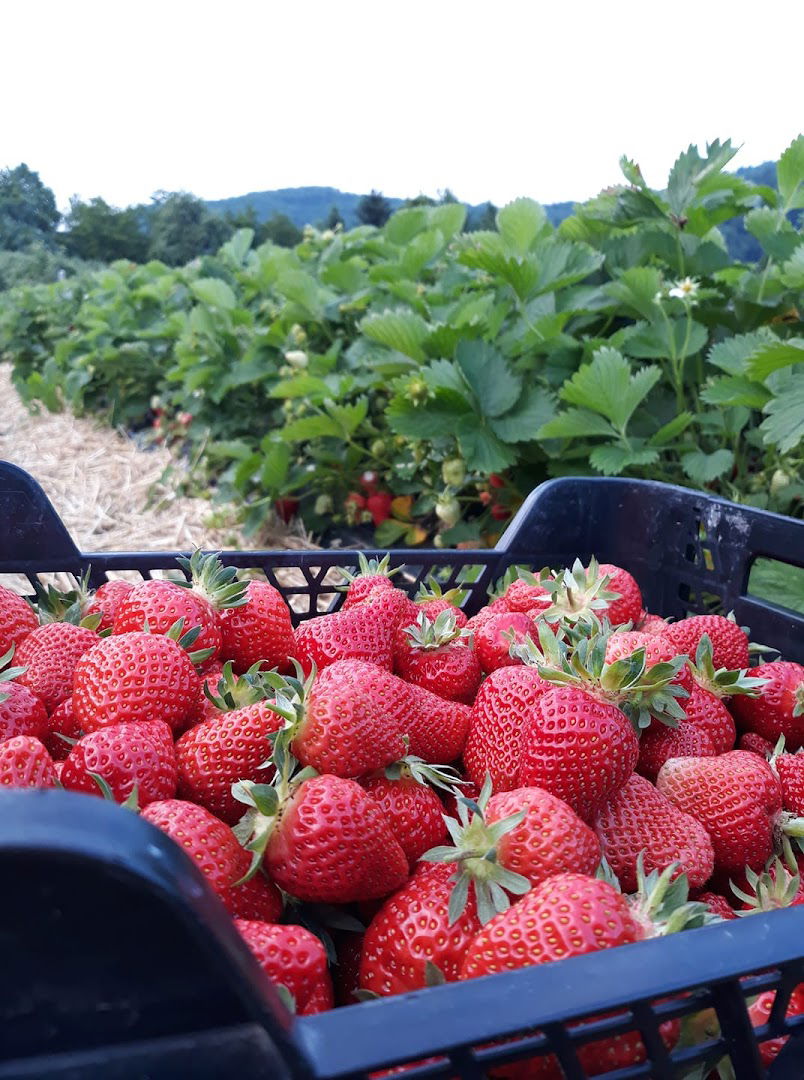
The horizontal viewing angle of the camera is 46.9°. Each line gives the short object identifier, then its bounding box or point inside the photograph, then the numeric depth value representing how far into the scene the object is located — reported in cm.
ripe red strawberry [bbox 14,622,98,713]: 31
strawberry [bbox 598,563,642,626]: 39
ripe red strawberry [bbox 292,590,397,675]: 33
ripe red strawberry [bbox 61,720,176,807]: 24
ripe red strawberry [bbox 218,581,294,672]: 34
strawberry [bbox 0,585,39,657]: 34
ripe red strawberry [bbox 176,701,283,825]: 25
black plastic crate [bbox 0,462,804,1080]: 12
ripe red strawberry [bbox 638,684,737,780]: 31
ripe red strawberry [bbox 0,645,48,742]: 27
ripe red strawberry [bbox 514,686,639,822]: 25
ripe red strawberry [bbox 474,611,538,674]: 34
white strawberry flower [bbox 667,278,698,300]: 61
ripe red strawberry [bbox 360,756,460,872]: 25
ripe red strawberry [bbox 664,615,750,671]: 37
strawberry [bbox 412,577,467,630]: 37
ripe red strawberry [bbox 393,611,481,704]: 33
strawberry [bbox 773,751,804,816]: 31
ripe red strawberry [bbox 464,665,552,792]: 27
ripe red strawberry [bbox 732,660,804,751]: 35
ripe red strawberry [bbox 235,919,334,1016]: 19
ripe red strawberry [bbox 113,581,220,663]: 32
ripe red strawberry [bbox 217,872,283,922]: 22
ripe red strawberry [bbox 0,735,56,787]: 23
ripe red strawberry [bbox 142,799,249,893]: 21
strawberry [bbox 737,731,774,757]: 35
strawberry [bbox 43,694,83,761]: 29
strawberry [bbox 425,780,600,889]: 22
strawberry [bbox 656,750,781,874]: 28
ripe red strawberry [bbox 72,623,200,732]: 27
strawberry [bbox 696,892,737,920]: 26
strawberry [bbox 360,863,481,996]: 21
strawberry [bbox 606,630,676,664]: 32
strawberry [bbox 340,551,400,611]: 38
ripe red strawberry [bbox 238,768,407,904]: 22
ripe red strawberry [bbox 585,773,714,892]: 26
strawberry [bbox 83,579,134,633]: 37
